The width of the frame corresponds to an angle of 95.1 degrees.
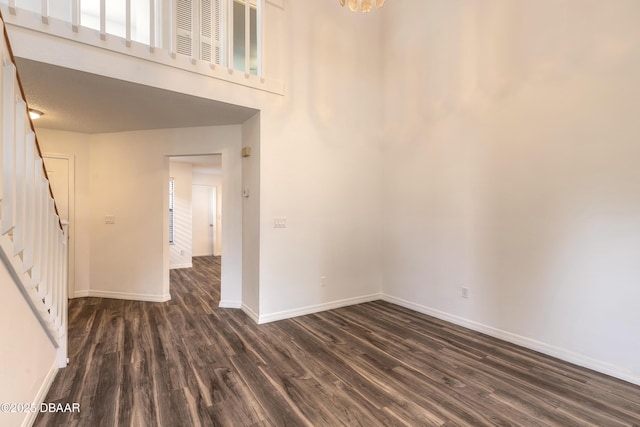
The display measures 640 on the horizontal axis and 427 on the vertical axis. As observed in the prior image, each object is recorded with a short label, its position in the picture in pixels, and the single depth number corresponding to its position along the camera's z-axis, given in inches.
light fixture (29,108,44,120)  128.1
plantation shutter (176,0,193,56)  151.7
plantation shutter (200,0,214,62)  153.9
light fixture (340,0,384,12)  94.2
